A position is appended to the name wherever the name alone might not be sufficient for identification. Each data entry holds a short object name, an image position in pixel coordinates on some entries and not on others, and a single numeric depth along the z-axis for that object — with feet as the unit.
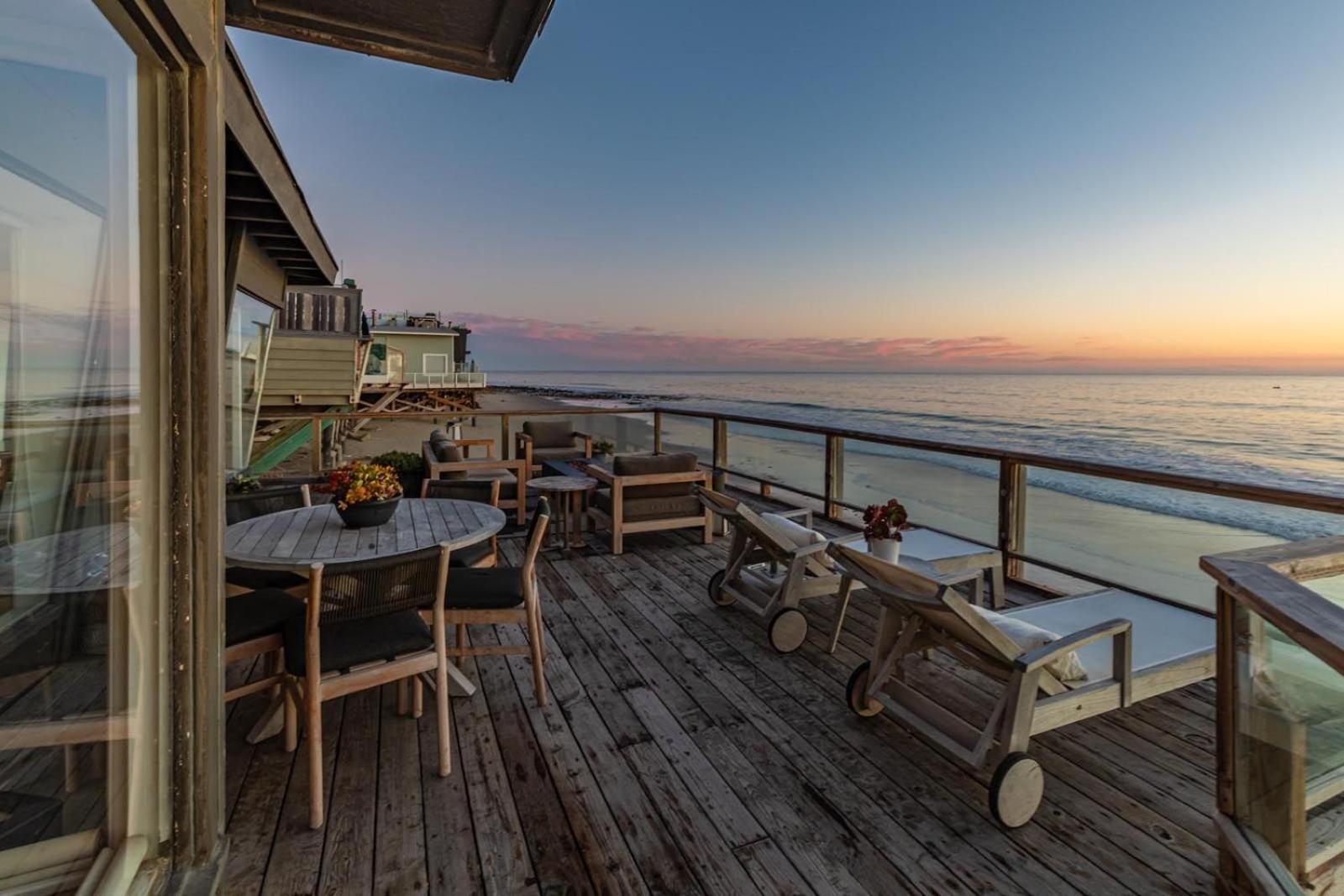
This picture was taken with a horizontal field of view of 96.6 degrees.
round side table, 16.31
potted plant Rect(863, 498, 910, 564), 10.08
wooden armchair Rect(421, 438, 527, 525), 18.29
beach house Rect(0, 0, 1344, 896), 3.22
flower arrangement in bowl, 8.80
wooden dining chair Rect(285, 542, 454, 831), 6.29
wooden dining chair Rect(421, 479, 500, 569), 11.11
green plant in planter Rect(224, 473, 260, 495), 14.08
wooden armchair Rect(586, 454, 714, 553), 15.85
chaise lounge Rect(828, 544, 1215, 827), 6.31
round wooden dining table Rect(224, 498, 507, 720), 7.42
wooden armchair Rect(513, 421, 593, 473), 25.36
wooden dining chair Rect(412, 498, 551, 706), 8.20
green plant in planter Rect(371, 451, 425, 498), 20.35
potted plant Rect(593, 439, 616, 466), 26.76
